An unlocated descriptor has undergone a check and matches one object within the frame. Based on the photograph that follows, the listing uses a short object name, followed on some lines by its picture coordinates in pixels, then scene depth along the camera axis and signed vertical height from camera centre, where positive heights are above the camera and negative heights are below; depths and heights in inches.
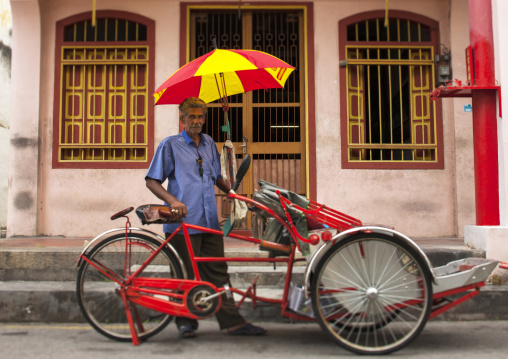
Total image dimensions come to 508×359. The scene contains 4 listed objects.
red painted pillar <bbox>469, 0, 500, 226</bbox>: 226.5 +35.3
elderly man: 160.4 +6.0
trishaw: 143.6 -19.1
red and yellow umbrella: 162.4 +45.6
